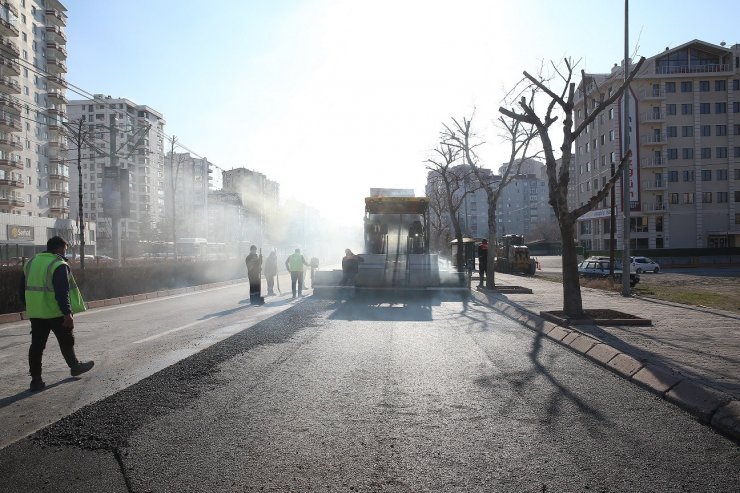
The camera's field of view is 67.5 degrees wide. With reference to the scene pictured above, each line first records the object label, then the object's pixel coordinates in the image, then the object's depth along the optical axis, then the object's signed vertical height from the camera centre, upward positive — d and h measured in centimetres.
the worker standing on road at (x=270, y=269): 2105 -101
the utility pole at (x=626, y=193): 1828 +153
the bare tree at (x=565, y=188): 1133 +108
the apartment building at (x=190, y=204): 9625 +802
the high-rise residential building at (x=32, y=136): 5394 +1212
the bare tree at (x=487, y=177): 2156 +309
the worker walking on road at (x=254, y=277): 1661 -102
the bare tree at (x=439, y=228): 4811 +135
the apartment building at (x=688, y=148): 5997 +976
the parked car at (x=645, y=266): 4131 -210
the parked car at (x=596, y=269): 2947 -168
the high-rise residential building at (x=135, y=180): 10638 +1351
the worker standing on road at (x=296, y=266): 1939 -82
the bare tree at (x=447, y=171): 2969 +438
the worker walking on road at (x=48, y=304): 636 -67
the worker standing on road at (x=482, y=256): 2383 -70
